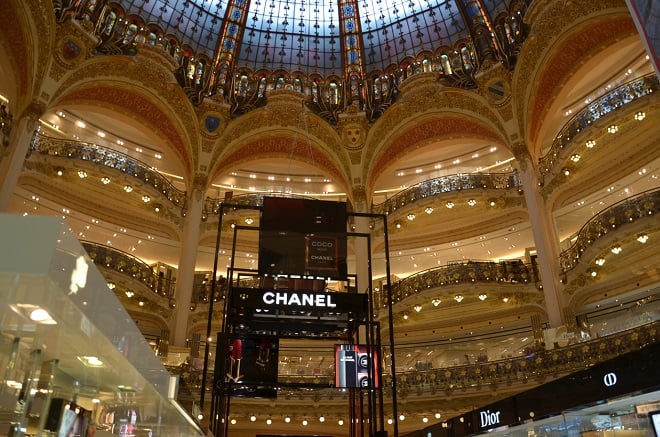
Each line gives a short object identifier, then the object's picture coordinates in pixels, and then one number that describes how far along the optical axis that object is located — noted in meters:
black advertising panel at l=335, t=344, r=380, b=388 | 8.77
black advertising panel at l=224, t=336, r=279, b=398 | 8.52
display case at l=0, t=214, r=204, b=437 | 2.70
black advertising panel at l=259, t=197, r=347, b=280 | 8.72
